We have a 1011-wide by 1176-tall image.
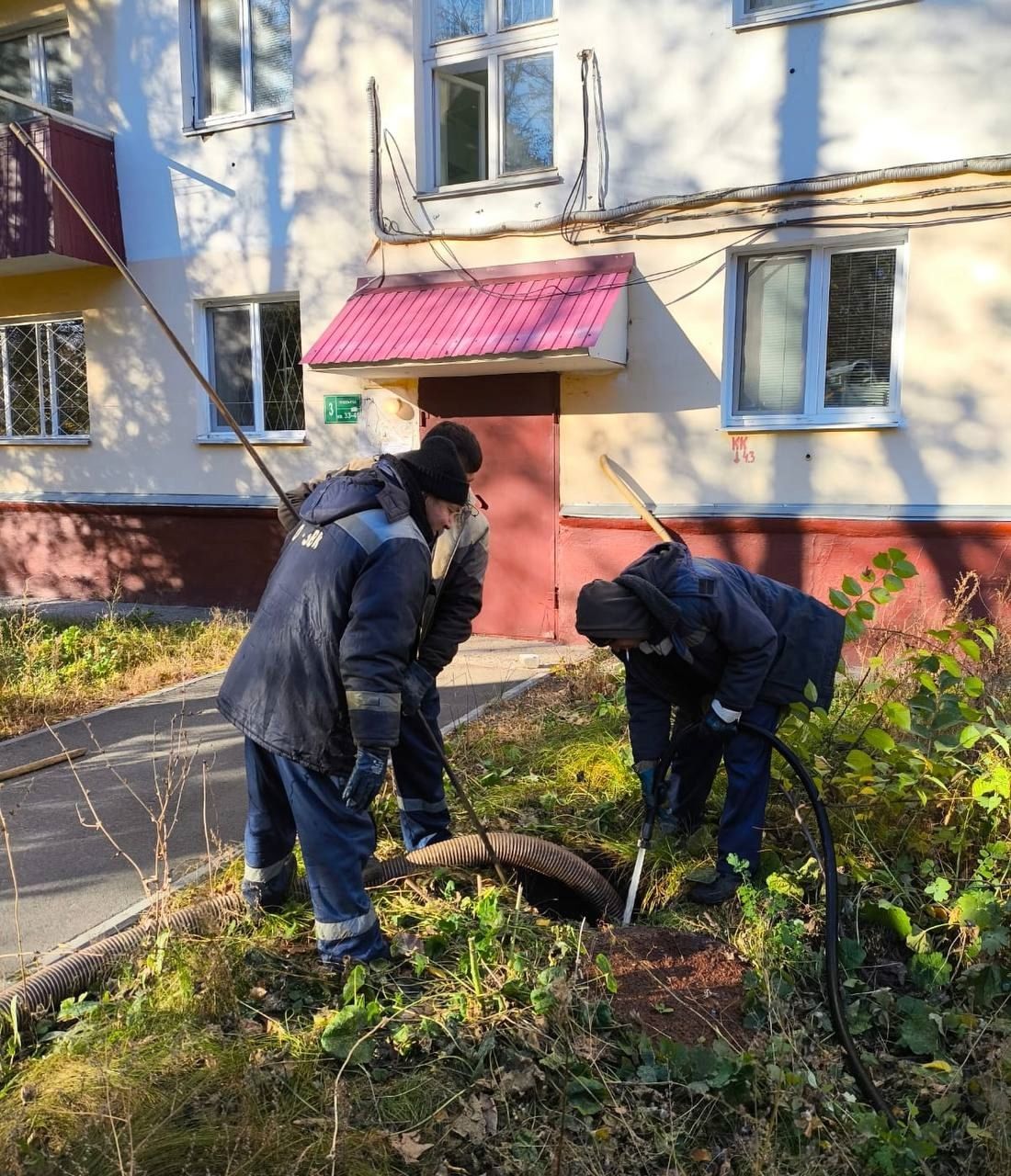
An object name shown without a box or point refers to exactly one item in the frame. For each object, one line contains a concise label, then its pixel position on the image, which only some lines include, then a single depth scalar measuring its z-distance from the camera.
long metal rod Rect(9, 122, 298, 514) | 2.77
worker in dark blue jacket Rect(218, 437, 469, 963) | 2.79
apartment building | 6.63
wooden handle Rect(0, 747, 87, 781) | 4.95
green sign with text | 8.67
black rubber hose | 2.60
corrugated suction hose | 2.81
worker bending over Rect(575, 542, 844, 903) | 3.31
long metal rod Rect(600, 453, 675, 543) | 7.48
